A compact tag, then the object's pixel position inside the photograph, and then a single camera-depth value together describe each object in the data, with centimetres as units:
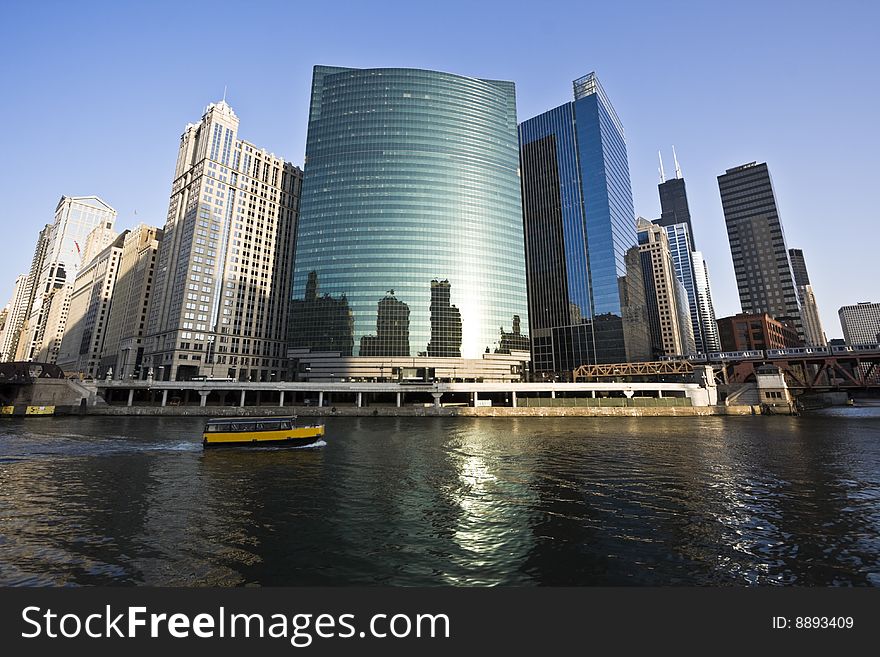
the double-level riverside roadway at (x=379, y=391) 11156
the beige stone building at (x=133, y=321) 17612
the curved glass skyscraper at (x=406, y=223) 14838
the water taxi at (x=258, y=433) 4756
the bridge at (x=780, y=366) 10344
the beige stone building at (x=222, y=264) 15262
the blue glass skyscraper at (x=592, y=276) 17900
